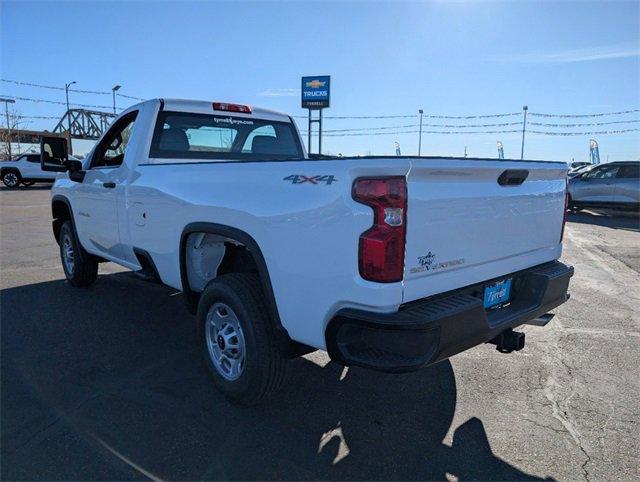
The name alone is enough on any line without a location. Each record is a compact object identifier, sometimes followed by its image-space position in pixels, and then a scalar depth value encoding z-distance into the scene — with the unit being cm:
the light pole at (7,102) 4877
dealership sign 3262
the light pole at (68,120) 4673
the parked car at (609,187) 1542
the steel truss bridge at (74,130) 4775
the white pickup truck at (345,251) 237
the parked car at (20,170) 2553
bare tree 4484
